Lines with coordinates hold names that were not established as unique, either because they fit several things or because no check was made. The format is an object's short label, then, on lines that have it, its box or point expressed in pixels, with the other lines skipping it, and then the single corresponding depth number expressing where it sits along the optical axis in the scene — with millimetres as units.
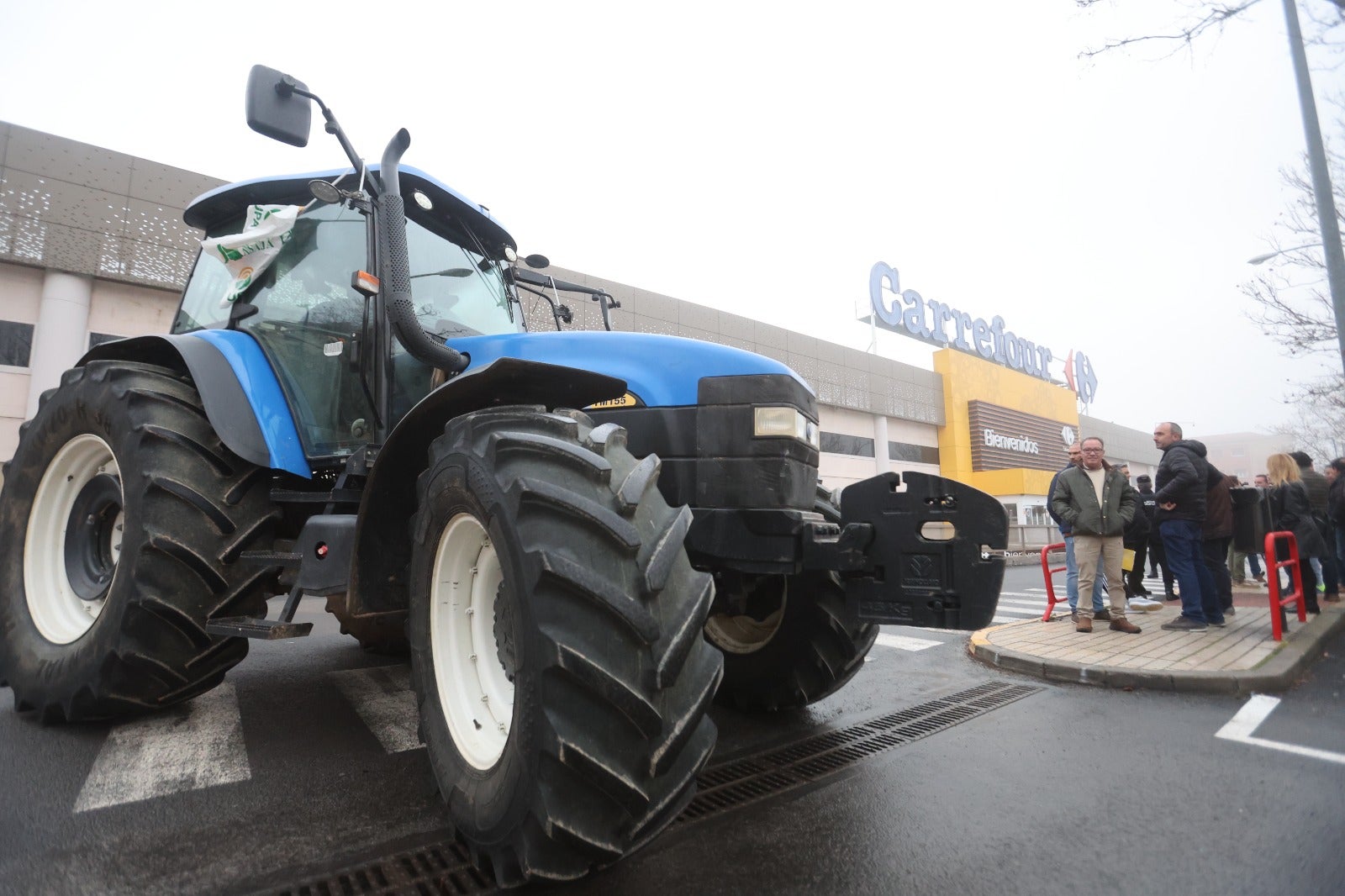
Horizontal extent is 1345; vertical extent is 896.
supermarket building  12258
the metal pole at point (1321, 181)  6836
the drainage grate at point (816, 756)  2629
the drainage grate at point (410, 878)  1905
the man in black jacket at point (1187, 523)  5969
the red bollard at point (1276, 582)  5688
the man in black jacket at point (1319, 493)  8430
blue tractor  1670
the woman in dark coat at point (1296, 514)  7559
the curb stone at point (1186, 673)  4477
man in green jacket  6055
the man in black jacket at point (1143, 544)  8023
